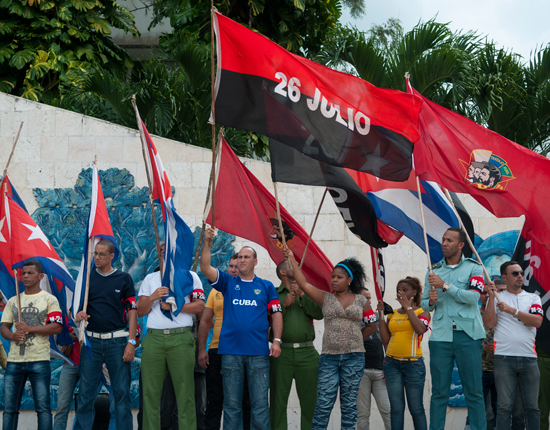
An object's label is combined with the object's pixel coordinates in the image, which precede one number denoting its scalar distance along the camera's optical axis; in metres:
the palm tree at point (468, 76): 12.03
